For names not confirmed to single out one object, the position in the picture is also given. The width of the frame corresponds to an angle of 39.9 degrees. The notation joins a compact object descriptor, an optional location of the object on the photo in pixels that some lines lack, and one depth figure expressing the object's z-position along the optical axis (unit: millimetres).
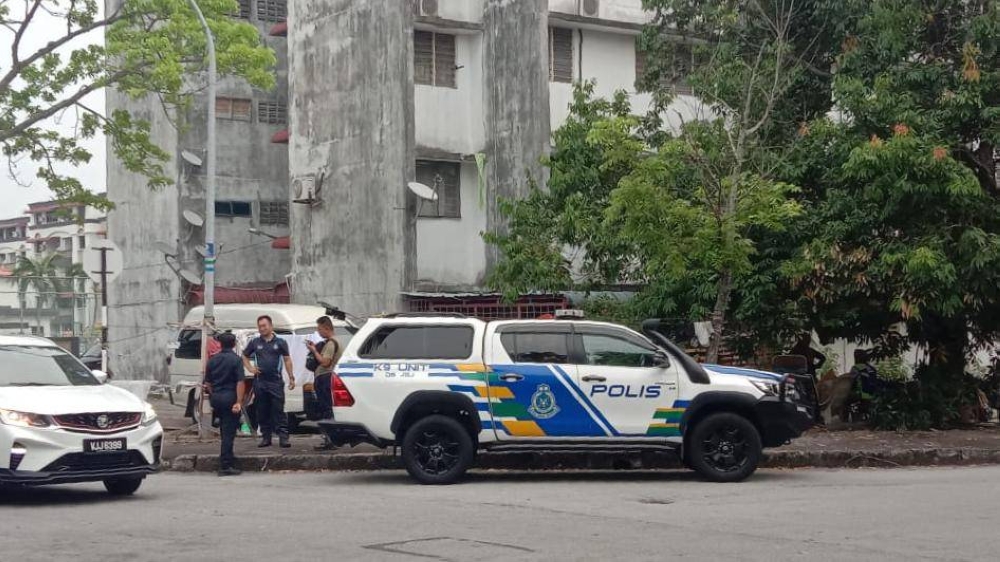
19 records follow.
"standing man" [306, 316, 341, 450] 17953
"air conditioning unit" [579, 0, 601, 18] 29547
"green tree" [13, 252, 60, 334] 82250
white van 20641
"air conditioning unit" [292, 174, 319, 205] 30625
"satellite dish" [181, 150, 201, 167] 36281
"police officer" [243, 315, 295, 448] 17625
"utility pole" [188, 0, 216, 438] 20219
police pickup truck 14742
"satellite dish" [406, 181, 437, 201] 27719
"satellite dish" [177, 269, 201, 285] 36469
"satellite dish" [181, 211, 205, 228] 36594
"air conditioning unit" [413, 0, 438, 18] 28672
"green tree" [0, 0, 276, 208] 24297
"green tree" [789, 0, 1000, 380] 19547
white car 12602
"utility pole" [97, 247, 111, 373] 20859
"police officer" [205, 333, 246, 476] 15844
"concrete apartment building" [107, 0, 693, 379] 28484
